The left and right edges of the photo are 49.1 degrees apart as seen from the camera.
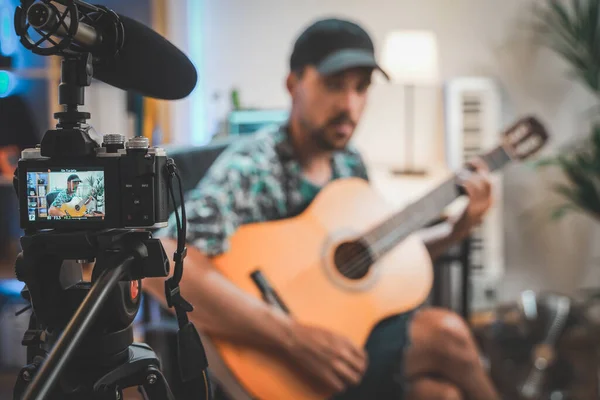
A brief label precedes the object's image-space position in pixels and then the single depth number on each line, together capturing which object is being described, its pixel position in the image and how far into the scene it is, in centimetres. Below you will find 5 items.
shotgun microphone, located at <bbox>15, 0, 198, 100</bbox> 66
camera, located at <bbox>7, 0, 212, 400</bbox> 73
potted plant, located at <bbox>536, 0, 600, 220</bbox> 288
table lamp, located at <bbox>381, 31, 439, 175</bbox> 255
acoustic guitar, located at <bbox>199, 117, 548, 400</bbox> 163
